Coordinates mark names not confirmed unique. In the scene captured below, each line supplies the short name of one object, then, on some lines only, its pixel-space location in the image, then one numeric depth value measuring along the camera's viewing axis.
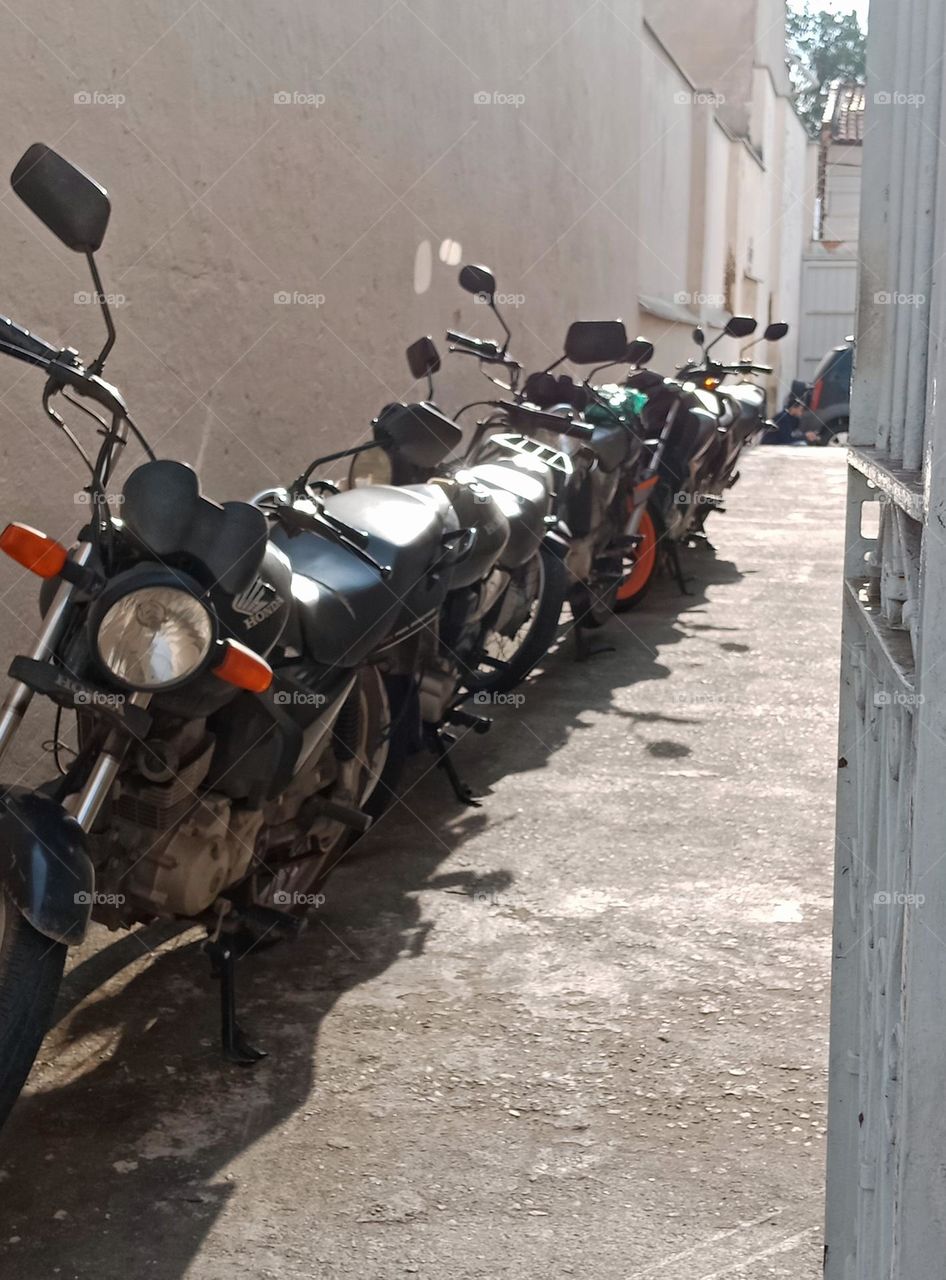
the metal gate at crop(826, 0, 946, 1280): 1.28
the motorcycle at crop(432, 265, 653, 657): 5.16
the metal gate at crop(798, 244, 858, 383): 31.52
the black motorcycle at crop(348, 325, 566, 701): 4.29
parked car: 20.62
